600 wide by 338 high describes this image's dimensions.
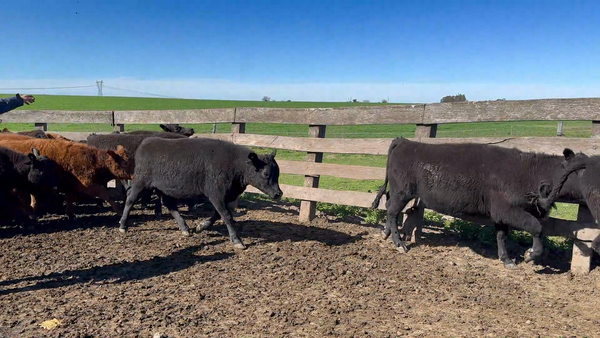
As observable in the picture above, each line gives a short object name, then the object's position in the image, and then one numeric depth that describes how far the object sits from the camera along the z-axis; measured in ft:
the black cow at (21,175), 25.80
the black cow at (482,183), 19.63
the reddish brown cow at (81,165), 28.66
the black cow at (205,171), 24.31
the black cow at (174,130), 36.20
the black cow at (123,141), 32.35
